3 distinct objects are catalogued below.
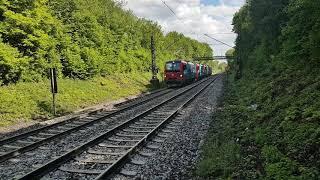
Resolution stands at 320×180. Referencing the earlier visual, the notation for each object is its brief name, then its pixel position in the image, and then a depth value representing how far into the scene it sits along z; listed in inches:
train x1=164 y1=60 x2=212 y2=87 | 1686.8
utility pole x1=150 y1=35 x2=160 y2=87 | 1705.2
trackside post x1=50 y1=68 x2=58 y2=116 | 776.8
